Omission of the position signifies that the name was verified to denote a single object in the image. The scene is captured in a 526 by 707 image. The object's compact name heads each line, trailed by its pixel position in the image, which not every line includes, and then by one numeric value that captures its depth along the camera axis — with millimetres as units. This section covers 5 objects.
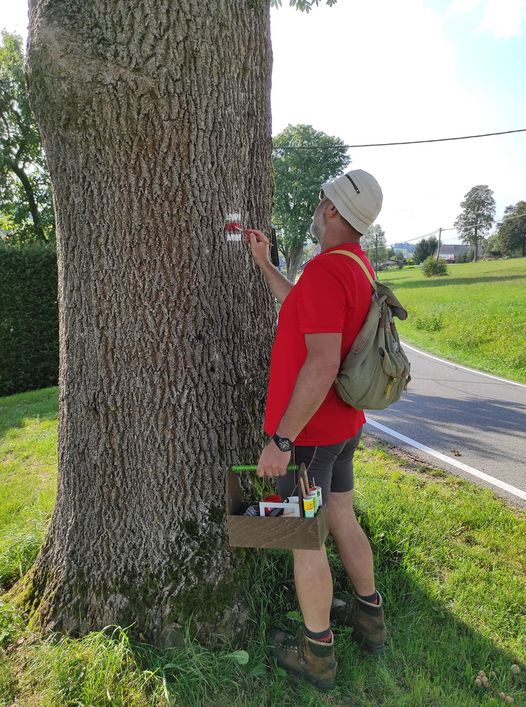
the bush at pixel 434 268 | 46969
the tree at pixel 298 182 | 44875
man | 1794
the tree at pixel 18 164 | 18672
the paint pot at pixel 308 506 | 1877
